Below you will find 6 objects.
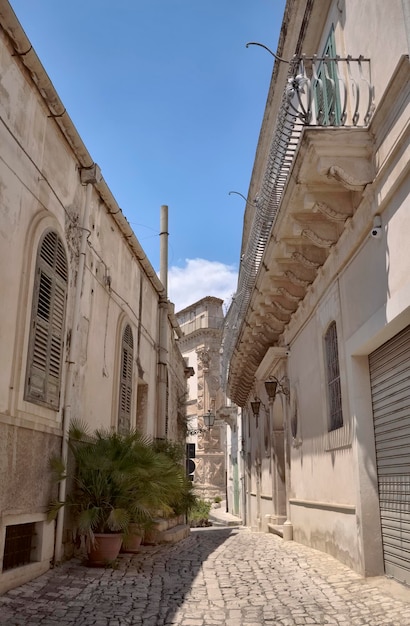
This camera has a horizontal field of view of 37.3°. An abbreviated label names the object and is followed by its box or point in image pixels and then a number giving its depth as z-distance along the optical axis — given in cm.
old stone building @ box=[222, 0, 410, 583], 577
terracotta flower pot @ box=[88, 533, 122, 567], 717
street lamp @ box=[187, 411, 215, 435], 2544
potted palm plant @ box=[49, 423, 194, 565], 718
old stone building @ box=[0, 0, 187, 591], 621
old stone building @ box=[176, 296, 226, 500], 3678
